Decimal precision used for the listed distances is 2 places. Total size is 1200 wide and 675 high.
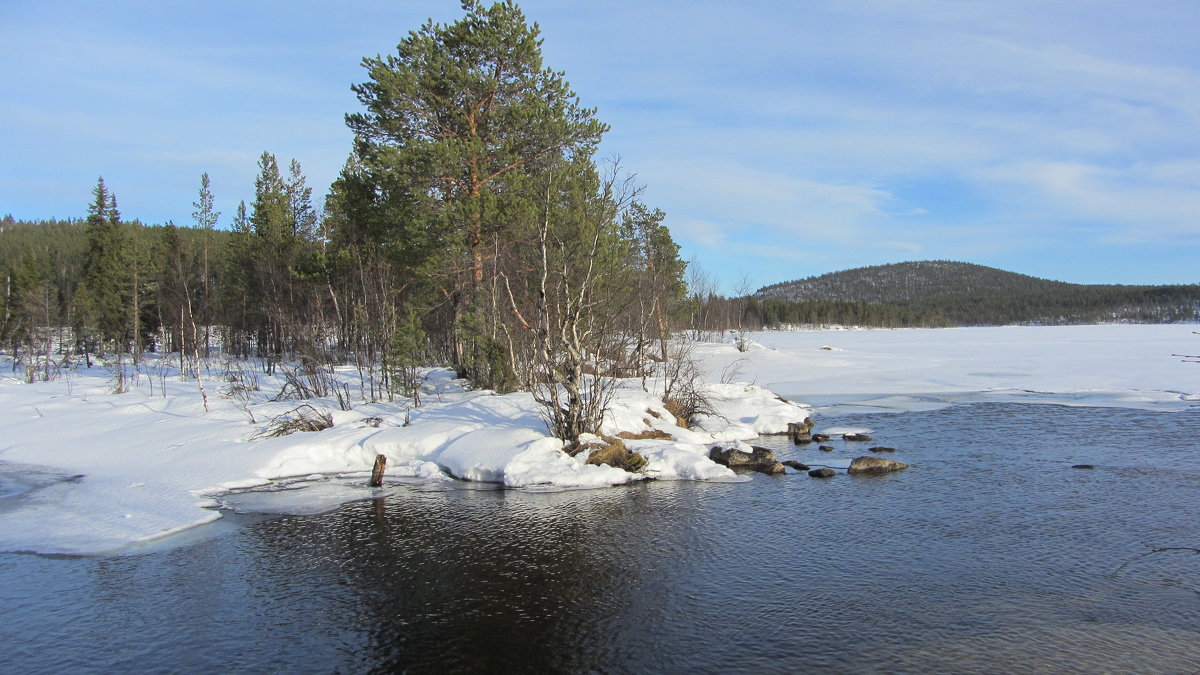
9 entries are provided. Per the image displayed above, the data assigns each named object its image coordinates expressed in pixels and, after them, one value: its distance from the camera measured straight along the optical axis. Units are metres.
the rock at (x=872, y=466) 14.62
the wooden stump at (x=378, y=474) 14.25
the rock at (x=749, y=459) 15.31
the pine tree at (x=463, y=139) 21.22
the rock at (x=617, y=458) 14.77
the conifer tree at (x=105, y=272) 41.81
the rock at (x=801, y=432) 18.66
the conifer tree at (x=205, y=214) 48.03
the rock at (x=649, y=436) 16.94
